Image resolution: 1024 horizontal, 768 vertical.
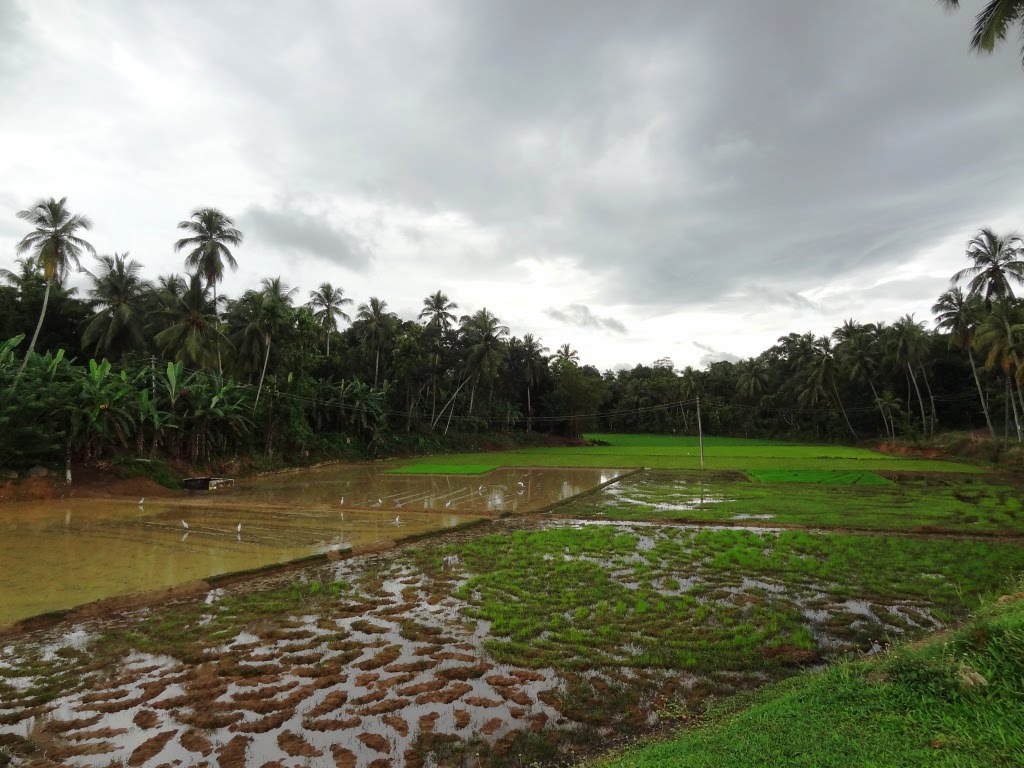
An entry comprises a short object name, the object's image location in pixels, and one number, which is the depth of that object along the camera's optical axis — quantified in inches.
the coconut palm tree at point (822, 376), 2257.6
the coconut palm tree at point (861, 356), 2134.6
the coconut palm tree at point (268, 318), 1328.7
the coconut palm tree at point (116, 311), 1411.2
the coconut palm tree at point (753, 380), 2844.5
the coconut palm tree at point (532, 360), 2608.3
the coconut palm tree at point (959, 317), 1545.3
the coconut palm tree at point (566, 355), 2789.9
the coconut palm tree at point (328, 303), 1889.8
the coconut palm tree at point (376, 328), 1886.1
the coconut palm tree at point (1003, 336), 1223.5
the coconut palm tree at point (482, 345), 2030.0
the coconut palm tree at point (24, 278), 1405.0
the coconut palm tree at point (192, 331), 1211.9
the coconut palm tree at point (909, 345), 1859.0
